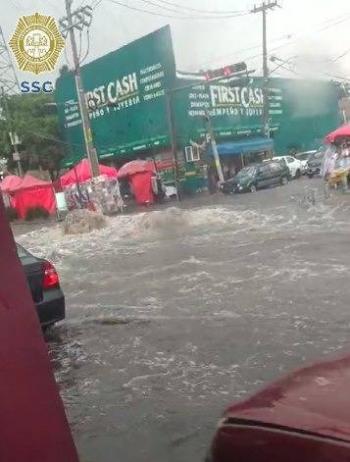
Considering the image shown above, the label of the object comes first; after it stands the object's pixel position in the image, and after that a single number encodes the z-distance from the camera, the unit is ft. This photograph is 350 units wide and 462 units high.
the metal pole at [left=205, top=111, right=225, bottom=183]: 104.47
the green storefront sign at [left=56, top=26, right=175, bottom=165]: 101.19
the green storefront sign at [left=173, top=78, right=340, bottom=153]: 109.50
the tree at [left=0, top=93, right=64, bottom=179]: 95.45
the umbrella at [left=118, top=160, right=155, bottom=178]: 100.22
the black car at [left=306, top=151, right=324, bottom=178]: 102.68
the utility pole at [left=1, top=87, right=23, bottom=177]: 72.90
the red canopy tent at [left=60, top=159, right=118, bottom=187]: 94.07
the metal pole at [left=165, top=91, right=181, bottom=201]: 101.76
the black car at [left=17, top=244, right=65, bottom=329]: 19.24
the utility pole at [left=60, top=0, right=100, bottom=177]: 43.12
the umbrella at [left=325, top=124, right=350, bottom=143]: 67.67
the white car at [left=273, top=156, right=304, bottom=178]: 107.65
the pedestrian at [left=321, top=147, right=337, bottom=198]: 71.16
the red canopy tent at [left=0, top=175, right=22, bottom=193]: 99.35
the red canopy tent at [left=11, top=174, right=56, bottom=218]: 101.65
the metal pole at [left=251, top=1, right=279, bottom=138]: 113.13
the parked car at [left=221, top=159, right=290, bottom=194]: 96.99
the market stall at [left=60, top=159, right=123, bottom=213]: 86.94
